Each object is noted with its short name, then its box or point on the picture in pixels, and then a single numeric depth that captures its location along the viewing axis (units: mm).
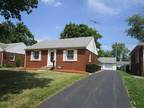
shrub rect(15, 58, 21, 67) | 19735
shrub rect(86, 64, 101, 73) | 13199
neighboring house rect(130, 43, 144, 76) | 12476
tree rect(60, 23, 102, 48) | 26437
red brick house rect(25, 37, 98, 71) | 13309
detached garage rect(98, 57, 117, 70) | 32081
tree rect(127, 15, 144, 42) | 27548
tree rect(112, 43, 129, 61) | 50466
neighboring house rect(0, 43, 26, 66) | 19466
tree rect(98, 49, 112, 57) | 46382
